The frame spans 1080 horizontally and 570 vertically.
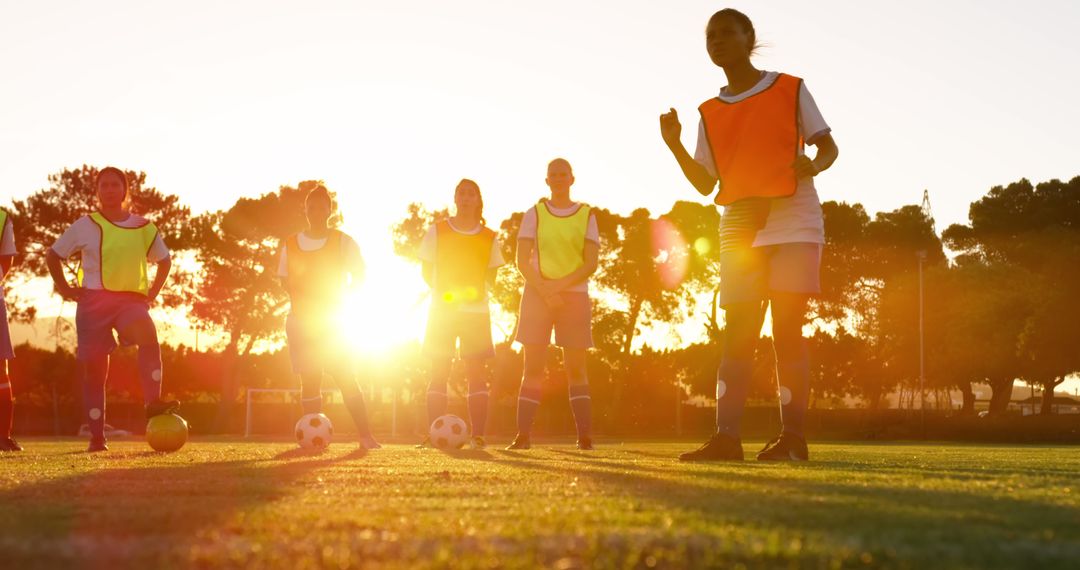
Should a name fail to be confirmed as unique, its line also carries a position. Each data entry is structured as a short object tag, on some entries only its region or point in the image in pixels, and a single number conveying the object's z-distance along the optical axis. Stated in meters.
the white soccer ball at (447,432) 8.85
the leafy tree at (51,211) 41.28
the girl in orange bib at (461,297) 9.37
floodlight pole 50.75
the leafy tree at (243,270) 48.00
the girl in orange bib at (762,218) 5.88
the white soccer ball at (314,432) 8.91
